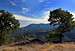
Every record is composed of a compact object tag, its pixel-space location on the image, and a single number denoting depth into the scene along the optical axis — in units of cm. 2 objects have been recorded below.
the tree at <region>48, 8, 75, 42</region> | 2364
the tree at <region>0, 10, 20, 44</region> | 2423
